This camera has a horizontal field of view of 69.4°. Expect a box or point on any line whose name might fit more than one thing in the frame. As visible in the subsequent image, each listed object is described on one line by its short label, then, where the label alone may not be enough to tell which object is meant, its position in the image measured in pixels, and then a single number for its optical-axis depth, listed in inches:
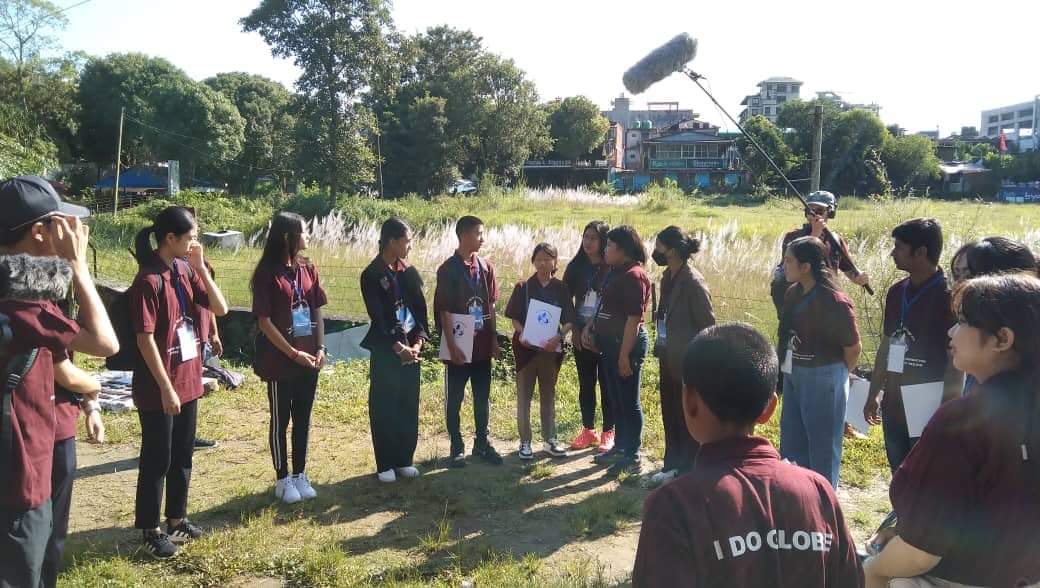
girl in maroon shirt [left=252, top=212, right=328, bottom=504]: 173.5
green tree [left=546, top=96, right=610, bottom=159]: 2203.5
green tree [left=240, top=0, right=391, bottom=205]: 1109.7
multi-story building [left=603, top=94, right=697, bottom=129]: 3622.0
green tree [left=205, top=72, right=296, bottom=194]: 1211.2
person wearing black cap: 91.6
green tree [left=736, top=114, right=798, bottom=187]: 1521.9
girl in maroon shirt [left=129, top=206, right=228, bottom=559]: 146.2
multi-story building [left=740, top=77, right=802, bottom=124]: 4151.1
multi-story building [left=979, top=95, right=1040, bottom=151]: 3890.7
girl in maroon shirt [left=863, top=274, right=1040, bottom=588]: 68.5
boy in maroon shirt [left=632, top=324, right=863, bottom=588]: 56.7
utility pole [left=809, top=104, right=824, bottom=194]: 415.8
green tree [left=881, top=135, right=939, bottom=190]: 1898.4
